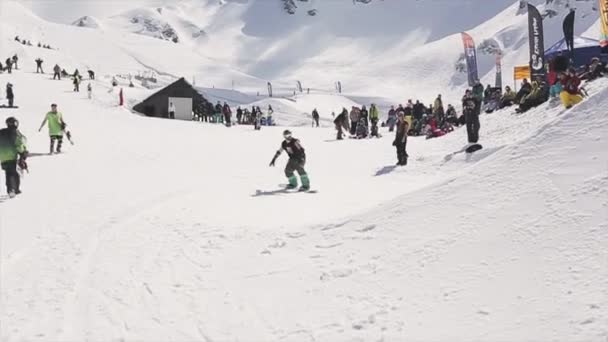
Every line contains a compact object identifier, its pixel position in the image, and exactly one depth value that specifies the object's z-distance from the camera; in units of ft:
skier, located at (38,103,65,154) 59.16
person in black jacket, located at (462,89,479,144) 48.37
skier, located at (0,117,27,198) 40.29
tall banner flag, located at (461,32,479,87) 96.42
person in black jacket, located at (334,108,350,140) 78.54
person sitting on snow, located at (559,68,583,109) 41.73
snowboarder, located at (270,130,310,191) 42.11
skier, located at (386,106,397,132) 89.94
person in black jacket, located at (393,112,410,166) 50.57
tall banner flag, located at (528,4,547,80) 67.72
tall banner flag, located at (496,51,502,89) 110.15
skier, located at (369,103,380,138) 78.33
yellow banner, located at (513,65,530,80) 100.27
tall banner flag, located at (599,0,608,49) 65.67
